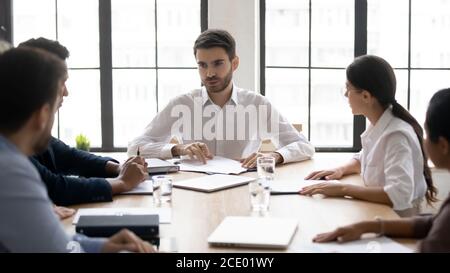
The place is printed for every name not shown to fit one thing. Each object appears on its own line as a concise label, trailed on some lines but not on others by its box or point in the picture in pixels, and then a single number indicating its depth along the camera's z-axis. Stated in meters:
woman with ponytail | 2.02
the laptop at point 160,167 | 2.55
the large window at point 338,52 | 4.15
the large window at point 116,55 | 4.22
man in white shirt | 3.06
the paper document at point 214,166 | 2.61
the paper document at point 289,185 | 2.19
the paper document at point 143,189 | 2.18
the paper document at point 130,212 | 1.81
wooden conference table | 1.60
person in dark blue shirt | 2.02
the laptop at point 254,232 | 1.51
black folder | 1.58
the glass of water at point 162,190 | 2.05
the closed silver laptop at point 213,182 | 2.25
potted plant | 4.01
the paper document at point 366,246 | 1.48
